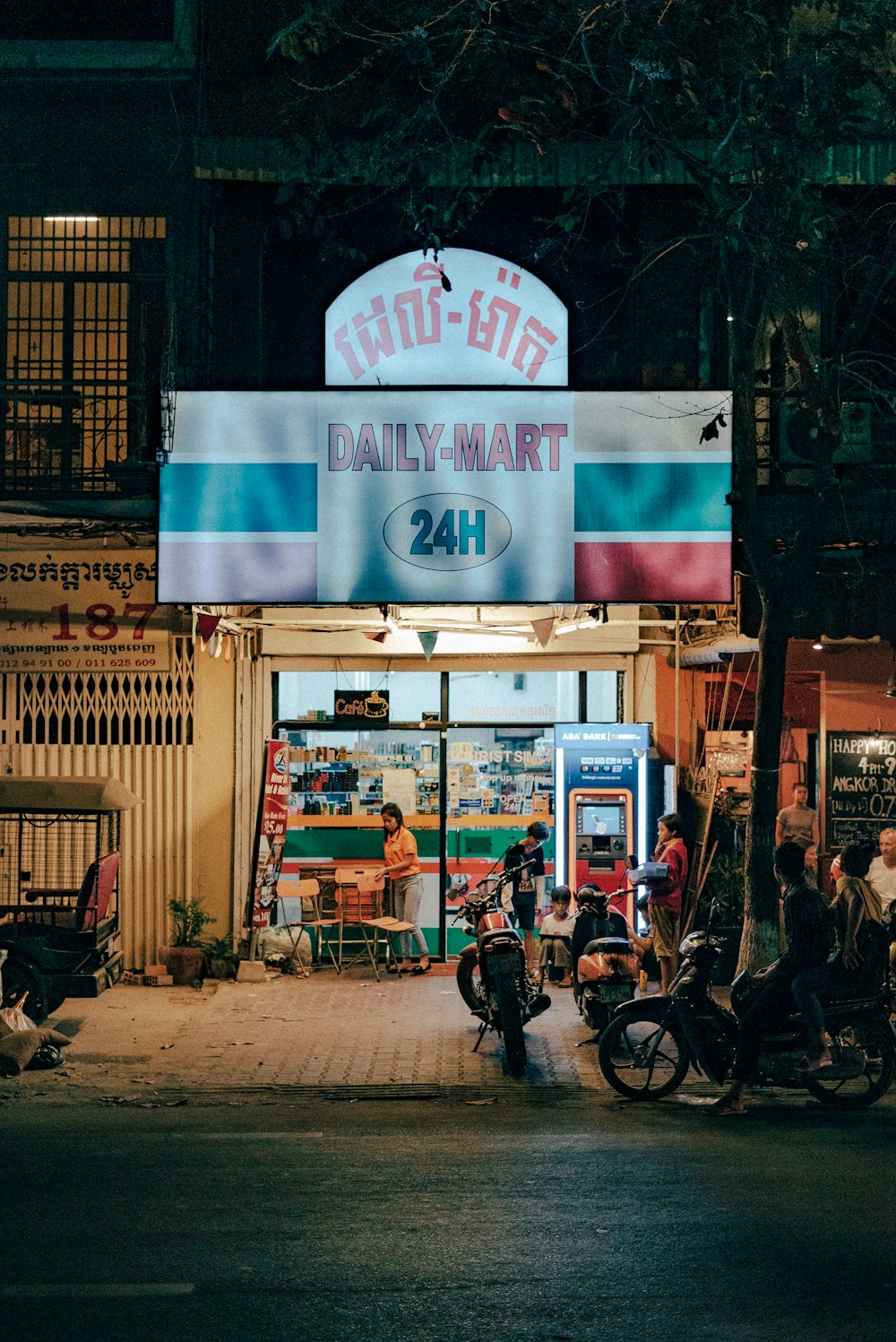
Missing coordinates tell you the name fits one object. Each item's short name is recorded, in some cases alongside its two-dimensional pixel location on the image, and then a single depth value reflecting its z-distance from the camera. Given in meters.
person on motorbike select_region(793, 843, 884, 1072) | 8.87
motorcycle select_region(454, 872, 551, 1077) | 10.34
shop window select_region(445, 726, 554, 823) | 14.98
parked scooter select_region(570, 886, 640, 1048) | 10.79
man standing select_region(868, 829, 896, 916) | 12.43
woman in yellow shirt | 14.31
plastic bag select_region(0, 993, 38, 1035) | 10.57
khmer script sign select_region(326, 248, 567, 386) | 13.00
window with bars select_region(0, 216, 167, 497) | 14.90
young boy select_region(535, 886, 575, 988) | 12.73
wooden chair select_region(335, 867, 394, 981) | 14.30
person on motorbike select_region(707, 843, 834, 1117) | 8.89
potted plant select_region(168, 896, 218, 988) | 14.07
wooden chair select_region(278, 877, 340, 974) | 14.32
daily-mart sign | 11.79
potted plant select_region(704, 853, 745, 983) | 13.42
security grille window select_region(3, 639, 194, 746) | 14.47
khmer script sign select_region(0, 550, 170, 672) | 14.32
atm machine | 14.22
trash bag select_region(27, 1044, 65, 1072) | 10.47
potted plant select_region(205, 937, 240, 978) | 14.23
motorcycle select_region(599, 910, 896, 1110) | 9.03
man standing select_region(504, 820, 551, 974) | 12.02
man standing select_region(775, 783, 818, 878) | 13.91
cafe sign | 14.93
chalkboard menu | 13.90
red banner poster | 14.06
